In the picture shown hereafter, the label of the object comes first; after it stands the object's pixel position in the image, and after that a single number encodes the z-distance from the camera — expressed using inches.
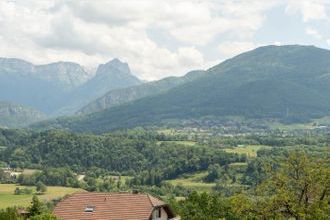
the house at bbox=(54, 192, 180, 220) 2719.0
